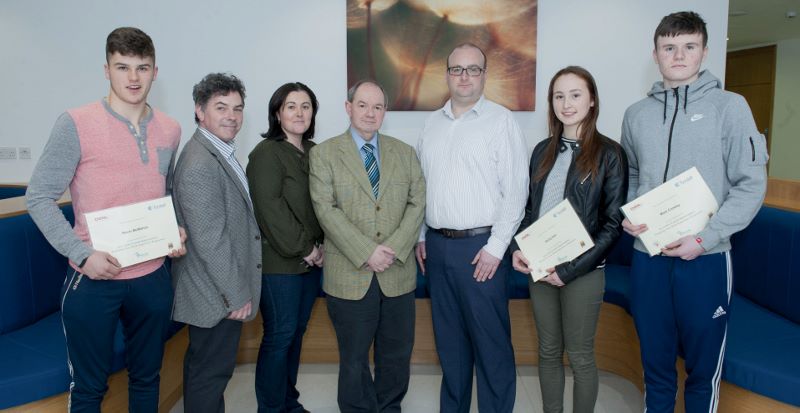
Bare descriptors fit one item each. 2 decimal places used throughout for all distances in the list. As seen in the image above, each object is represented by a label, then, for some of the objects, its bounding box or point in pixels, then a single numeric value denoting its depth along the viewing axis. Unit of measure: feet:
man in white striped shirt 7.49
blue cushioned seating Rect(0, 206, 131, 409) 6.67
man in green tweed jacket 7.47
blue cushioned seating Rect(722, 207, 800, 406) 6.76
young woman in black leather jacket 6.78
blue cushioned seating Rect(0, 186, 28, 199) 13.39
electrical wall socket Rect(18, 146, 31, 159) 13.85
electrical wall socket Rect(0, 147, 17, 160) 13.82
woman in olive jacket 7.58
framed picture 12.73
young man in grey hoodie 6.19
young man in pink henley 5.90
